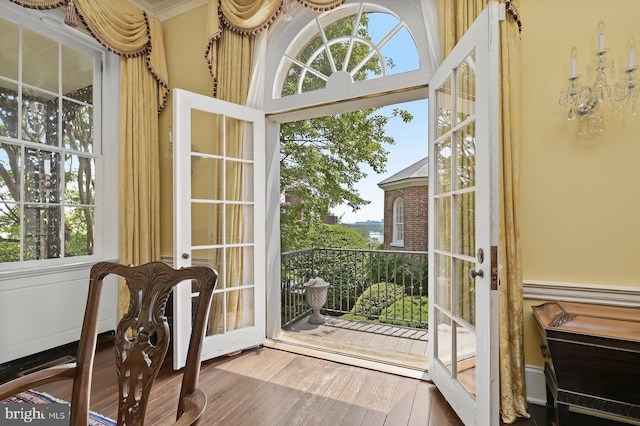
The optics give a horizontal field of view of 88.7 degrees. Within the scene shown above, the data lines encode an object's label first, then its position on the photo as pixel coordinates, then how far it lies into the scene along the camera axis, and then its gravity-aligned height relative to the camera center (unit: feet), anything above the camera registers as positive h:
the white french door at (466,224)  5.19 -0.14
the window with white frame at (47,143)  8.50 +2.11
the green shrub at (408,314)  14.39 -4.57
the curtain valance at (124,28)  8.61 +5.49
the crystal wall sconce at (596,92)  5.96 +2.32
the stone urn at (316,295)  14.39 -3.50
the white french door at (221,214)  8.05 +0.08
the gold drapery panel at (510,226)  6.16 -0.20
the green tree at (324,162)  18.48 +3.35
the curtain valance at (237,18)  8.89 +5.57
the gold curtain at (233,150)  9.12 +1.91
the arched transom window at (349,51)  8.32 +4.57
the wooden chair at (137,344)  2.96 -1.28
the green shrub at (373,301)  16.62 -4.43
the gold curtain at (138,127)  10.08 +2.87
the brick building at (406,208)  23.02 +0.60
